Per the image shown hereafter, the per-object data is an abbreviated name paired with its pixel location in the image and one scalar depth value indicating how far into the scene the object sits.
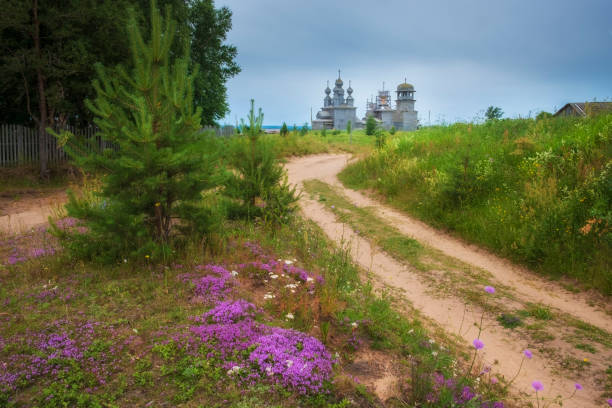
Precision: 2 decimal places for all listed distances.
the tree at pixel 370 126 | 48.83
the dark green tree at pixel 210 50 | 27.50
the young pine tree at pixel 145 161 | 5.14
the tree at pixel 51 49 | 14.73
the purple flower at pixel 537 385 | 3.02
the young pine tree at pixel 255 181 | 8.71
